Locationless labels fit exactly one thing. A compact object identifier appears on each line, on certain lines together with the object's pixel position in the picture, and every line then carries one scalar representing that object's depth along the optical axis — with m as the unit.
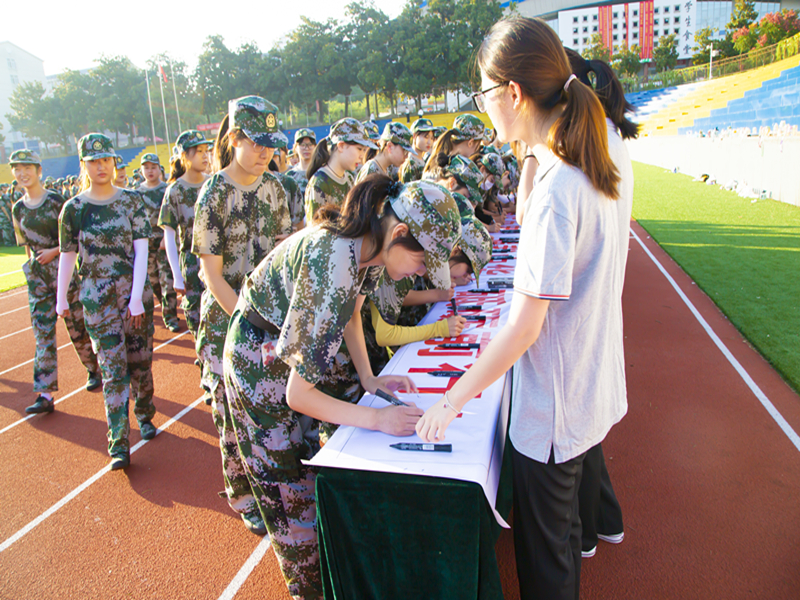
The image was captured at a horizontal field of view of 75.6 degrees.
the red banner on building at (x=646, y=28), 68.62
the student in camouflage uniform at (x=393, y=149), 5.06
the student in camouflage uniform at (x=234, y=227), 2.58
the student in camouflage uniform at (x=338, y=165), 4.09
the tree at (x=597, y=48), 56.00
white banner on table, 1.62
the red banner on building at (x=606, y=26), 68.25
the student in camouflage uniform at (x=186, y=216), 4.06
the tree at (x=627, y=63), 55.09
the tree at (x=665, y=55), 57.66
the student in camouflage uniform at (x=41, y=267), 4.47
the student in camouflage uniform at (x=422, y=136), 7.52
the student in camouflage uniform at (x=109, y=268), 3.55
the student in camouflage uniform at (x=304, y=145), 7.41
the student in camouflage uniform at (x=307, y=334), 1.51
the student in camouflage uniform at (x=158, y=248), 6.79
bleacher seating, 29.14
